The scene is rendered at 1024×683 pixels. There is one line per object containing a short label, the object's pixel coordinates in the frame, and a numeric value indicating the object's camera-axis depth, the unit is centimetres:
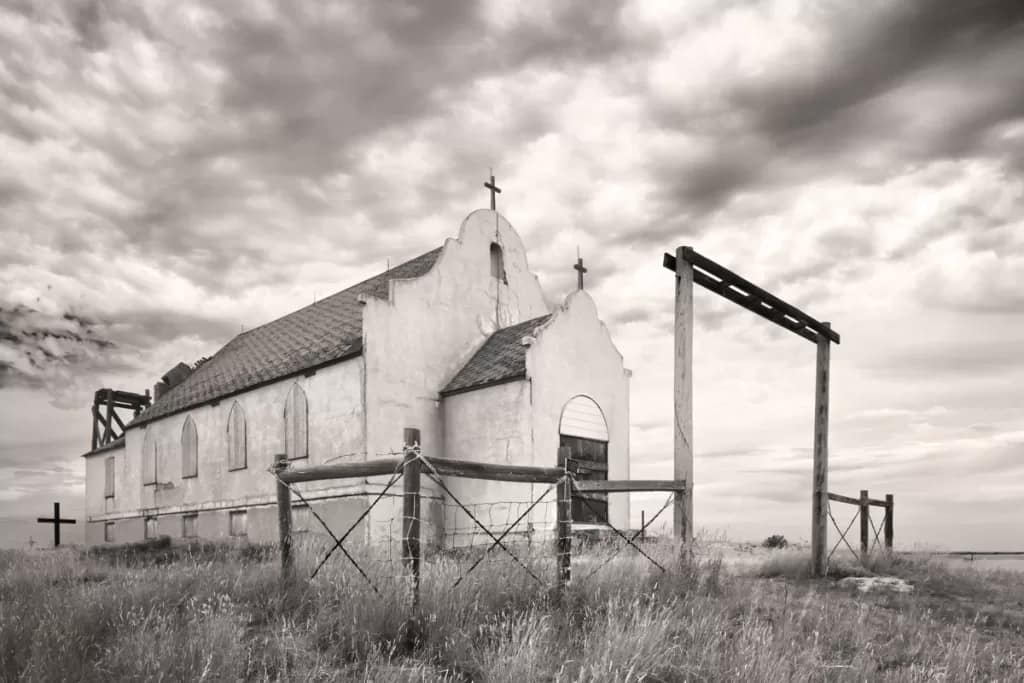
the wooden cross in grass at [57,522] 3083
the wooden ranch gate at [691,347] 1226
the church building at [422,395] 1950
